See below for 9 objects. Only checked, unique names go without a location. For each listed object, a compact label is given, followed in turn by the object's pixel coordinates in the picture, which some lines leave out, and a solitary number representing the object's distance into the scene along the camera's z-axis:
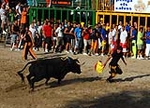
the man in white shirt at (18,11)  31.55
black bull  18.17
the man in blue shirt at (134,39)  25.66
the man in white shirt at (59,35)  27.48
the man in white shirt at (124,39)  25.58
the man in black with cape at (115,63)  19.12
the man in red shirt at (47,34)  27.73
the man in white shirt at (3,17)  31.17
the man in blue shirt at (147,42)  25.19
